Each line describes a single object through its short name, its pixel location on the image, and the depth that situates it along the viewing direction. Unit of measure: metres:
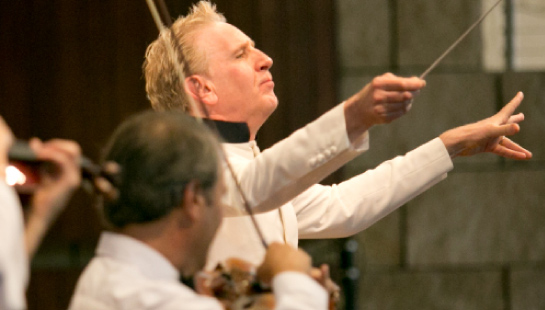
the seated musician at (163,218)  4.85
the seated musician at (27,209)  4.69
